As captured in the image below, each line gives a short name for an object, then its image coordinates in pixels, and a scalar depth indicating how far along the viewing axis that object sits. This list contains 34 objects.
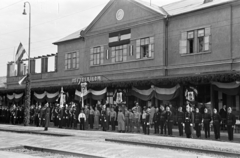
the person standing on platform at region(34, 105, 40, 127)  30.23
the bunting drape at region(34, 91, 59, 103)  32.91
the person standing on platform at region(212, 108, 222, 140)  18.17
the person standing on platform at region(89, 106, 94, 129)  26.28
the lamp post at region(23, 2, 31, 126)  29.66
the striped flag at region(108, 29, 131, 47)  30.83
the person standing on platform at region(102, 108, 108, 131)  24.55
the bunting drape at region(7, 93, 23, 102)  37.00
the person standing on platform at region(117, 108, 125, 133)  22.83
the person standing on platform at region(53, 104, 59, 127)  28.52
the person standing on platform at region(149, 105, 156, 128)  23.62
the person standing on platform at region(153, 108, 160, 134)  21.56
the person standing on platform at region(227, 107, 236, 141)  17.80
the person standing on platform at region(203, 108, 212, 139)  19.02
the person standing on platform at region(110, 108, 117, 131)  24.61
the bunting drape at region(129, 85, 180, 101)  23.33
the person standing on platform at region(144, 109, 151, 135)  21.61
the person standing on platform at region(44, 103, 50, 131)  24.57
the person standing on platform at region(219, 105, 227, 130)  21.28
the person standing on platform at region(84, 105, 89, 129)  25.82
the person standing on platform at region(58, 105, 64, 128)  27.34
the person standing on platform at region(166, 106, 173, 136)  20.48
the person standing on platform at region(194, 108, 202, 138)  19.16
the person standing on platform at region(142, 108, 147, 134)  21.75
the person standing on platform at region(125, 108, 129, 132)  23.26
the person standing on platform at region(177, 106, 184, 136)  19.78
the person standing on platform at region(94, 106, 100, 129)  25.75
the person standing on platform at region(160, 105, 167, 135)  21.06
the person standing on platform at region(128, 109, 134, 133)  23.08
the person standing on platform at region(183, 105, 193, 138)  19.15
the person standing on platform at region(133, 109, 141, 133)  22.89
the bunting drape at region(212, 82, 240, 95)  20.39
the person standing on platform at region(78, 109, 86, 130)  25.29
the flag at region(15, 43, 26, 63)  31.16
